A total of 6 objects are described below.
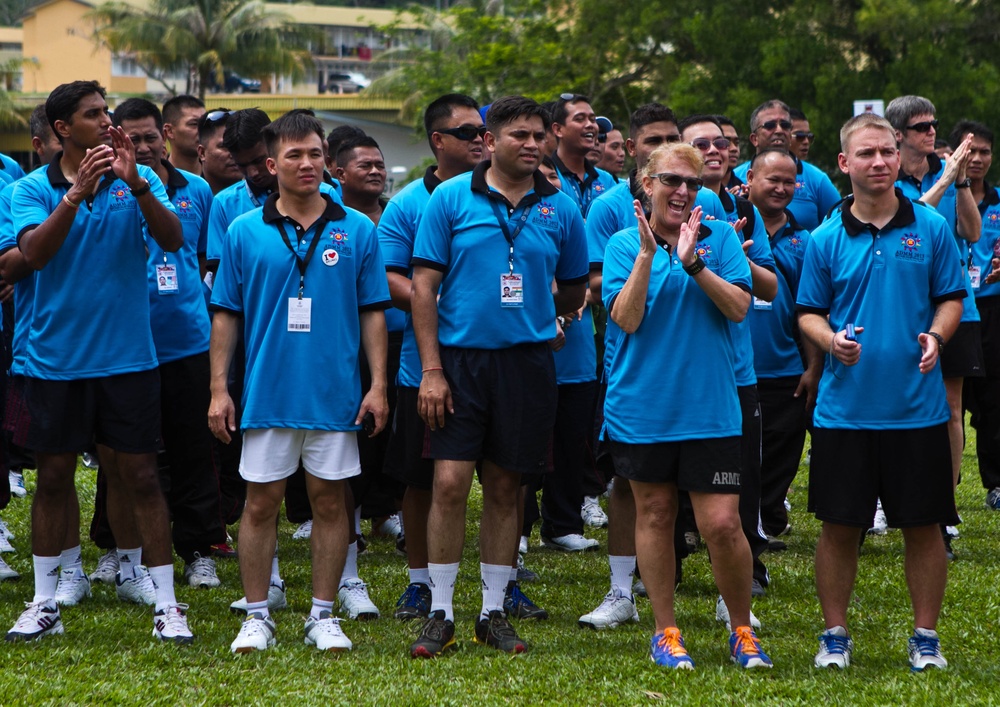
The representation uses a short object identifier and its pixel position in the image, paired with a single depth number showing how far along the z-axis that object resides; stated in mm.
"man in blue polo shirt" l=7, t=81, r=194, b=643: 12000
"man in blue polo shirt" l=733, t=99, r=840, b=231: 16062
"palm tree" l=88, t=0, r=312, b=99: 104750
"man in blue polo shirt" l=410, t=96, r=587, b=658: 11734
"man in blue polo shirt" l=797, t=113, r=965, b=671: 10719
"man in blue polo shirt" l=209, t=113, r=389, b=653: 11508
